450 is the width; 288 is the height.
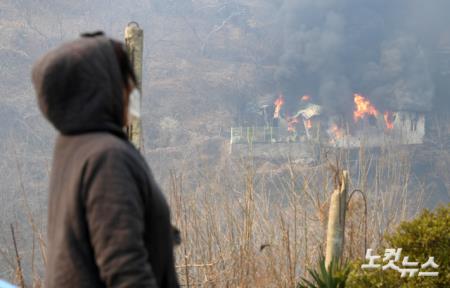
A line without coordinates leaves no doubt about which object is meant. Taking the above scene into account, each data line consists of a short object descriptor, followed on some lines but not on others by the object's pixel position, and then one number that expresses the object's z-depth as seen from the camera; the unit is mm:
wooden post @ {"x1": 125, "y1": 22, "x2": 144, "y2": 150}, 6043
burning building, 45719
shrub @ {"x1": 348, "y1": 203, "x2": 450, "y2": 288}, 6602
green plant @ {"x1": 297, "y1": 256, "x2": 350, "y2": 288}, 7586
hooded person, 2949
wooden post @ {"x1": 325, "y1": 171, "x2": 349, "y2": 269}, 8039
